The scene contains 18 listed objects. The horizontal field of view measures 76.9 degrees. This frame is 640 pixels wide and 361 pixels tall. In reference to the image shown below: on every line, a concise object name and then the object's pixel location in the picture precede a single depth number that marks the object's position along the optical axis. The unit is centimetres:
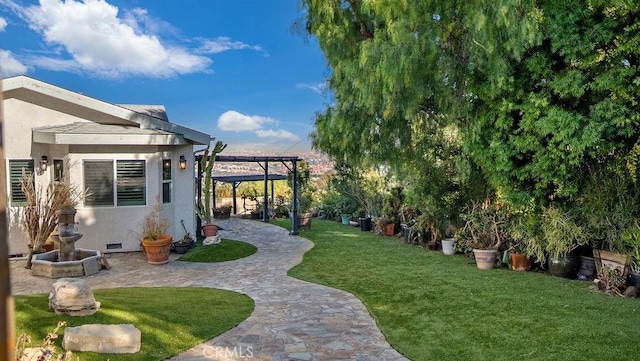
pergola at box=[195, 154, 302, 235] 1384
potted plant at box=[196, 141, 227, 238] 1318
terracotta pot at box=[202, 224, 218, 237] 1246
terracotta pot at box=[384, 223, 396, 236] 1520
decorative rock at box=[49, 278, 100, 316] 546
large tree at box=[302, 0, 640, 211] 725
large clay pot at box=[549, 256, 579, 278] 862
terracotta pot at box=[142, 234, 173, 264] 981
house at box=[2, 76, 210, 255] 1009
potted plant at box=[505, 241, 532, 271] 936
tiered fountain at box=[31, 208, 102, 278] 855
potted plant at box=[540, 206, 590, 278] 842
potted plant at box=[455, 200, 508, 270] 962
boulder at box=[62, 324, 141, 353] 468
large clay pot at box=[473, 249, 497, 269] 955
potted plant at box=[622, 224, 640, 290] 709
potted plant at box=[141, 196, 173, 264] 984
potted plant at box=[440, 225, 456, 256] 1136
